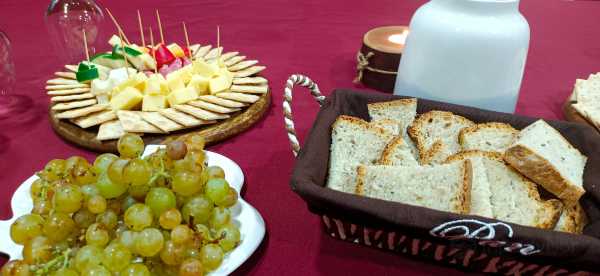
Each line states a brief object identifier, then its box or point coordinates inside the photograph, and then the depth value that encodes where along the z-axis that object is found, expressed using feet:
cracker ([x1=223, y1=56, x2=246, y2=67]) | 3.69
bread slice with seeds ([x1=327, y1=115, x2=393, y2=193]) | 2.12
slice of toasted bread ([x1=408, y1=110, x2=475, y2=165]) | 2.39
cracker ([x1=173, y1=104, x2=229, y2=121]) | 2.88
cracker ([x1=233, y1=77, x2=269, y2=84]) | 3.40
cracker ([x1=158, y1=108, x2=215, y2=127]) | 2.83
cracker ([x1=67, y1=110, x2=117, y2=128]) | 2.83
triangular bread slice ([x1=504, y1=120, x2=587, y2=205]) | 1.97
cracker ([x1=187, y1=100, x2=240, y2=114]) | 2.97
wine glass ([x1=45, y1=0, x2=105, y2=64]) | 4.00
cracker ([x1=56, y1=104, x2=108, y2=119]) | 2.88
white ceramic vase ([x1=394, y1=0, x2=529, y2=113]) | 2.54
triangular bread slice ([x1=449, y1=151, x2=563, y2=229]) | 1.88
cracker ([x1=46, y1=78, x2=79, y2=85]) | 3.32
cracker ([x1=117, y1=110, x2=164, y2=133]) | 2.76
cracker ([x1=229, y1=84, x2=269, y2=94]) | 3.28
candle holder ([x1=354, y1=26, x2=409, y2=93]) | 3.32
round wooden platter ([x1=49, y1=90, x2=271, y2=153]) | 2.78
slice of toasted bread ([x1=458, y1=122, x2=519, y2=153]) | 2.28
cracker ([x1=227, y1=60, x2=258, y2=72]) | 3.60
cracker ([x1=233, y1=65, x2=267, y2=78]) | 3.52
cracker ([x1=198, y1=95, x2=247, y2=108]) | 3.05
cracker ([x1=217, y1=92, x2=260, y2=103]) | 3.13
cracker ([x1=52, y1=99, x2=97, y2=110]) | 2.97
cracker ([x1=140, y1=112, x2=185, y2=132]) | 2.78
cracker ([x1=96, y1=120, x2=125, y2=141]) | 2.73
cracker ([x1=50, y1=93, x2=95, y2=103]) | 3.06
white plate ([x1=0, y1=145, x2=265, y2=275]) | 1.83
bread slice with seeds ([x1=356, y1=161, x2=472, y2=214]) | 1.89
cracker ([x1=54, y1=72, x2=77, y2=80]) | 3.45
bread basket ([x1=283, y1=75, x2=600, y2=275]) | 1.56
